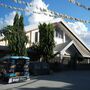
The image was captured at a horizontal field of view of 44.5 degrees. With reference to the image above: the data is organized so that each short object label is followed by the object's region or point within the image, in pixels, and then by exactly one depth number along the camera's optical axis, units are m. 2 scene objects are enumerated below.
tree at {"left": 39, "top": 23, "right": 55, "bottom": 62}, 13.77
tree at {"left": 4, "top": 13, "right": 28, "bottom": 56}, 11.61
